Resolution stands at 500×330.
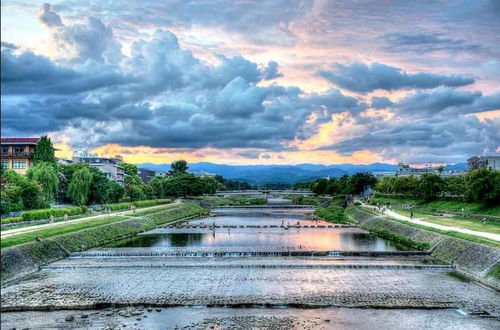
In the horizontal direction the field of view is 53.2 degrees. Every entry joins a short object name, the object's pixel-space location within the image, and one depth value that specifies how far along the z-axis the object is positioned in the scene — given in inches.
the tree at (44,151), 3708.2
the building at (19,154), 3899.1
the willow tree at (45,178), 3228.3
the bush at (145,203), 4618.1
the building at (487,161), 6782.0
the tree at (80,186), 3846.0
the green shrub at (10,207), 2638.8
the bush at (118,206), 3988.7
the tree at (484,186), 3144.7
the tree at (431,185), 4434.1
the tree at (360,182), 7103.4
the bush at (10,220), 2388.0
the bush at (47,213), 2613.7
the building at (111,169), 6274.6
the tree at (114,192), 4547.5
